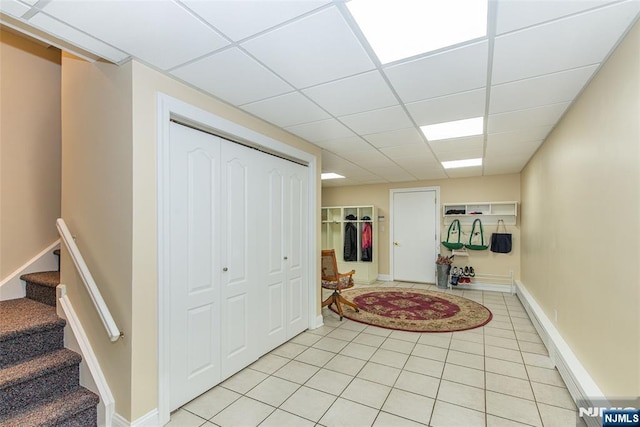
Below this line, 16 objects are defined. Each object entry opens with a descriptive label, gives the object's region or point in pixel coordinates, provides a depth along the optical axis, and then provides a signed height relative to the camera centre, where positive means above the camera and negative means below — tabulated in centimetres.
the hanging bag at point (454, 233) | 632 -40
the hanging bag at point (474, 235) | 616 -50
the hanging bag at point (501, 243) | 592 -57
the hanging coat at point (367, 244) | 705 -69
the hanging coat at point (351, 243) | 716 -68
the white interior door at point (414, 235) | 685 -47
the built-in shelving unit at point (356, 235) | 702 -51
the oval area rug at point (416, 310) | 411 -152
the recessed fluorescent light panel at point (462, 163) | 496 +88
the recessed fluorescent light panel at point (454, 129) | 312 +95
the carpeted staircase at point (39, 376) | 182 -104
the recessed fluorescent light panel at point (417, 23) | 145 +101
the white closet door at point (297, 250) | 356 -43
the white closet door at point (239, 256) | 268 -39
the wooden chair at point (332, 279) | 447 -97
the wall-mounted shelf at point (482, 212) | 609 +5
